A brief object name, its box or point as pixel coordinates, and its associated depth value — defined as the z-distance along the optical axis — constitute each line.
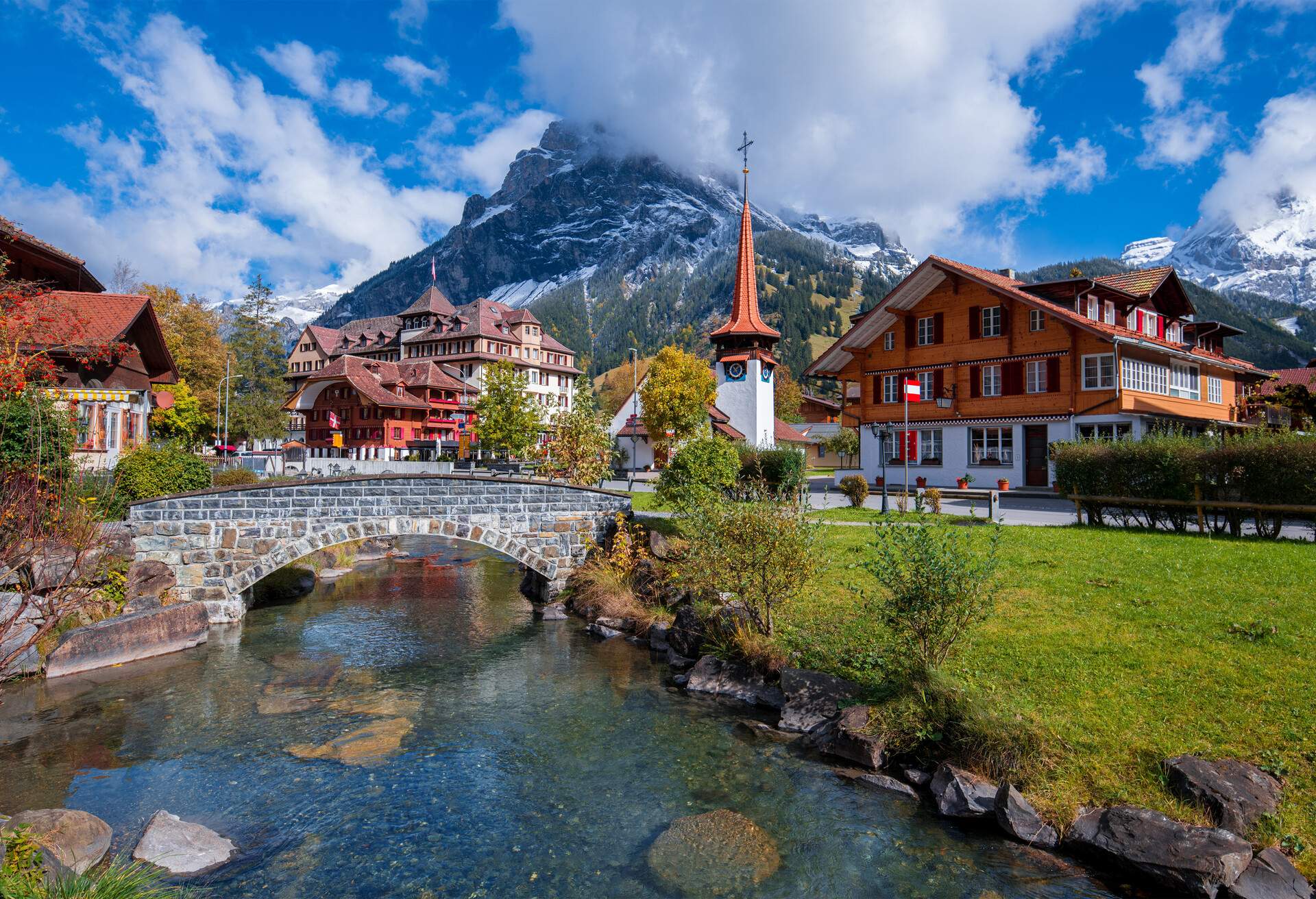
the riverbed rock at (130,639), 13.60
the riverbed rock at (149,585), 16.17
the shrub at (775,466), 28.50
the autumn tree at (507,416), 48.69
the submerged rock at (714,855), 7.20
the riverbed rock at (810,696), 10.72
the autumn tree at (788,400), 82.25
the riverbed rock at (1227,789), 6.84
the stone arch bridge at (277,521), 16.72
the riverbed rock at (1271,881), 6.16
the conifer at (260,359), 66.06
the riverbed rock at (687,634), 14.30
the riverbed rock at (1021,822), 7.56
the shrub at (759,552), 12.78
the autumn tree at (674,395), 47.56
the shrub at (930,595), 9.46
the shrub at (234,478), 25.86
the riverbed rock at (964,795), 8.10
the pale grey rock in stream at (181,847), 7.30
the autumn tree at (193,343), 57.16
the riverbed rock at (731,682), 11.99
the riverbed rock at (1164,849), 6.46
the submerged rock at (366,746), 10.14
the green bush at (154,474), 19.80
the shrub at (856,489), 26.80
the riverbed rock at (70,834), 6.74
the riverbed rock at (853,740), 9.42
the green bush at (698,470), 19.55
